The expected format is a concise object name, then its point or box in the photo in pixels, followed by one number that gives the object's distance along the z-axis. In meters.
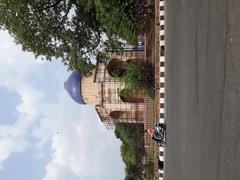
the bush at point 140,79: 12.47
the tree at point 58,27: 11.86
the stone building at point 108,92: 15.28
